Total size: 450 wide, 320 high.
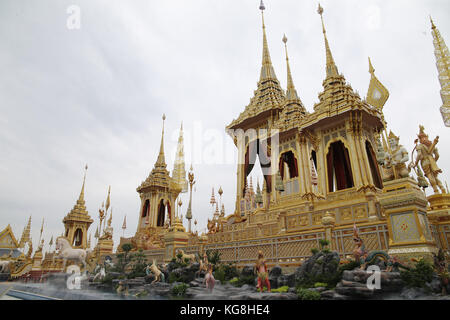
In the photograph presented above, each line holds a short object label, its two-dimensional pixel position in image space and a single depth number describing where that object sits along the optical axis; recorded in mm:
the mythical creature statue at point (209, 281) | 8000
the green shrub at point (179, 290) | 8344
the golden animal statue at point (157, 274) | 10273
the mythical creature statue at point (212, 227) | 17531
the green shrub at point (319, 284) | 6345
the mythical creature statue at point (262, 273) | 6973
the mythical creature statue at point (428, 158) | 8703
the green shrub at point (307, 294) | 5766
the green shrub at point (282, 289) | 6843
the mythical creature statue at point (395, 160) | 7274
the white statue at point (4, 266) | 20234
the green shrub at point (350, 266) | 6445
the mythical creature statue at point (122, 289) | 9934
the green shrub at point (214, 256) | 10384
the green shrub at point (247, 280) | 8219
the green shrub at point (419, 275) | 5438
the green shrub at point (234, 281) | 8547
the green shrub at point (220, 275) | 9172
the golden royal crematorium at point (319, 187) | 7188
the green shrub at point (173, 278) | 9842
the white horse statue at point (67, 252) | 15327
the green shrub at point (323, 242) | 7503
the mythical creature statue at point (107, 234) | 19391
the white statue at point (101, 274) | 13086
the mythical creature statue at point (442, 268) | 5379
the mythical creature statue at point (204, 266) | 9617
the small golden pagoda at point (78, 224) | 34094
